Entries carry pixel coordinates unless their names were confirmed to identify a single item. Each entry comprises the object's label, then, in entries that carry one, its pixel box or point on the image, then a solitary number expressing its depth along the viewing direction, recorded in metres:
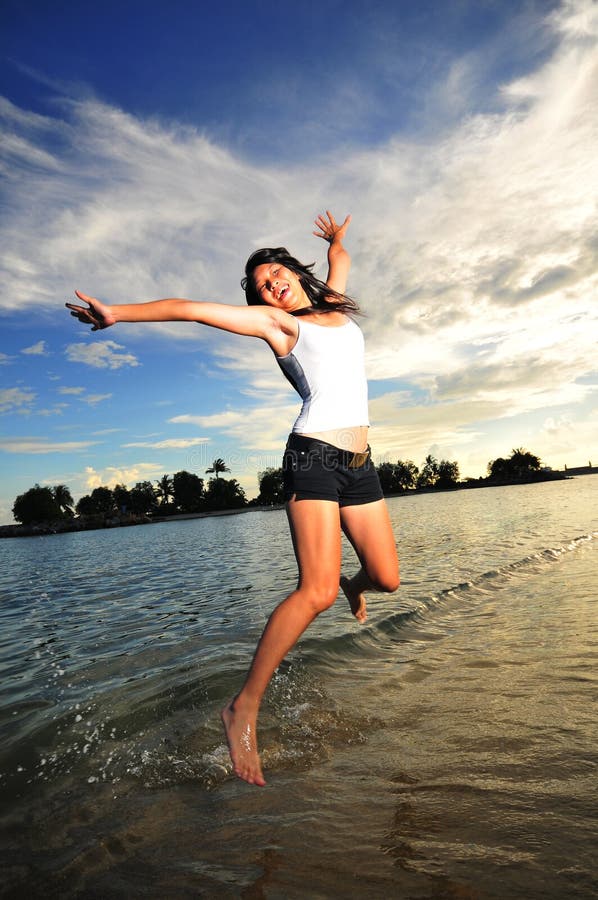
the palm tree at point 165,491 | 139.12
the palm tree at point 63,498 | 138.00
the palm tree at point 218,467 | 141.50
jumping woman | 2.64
